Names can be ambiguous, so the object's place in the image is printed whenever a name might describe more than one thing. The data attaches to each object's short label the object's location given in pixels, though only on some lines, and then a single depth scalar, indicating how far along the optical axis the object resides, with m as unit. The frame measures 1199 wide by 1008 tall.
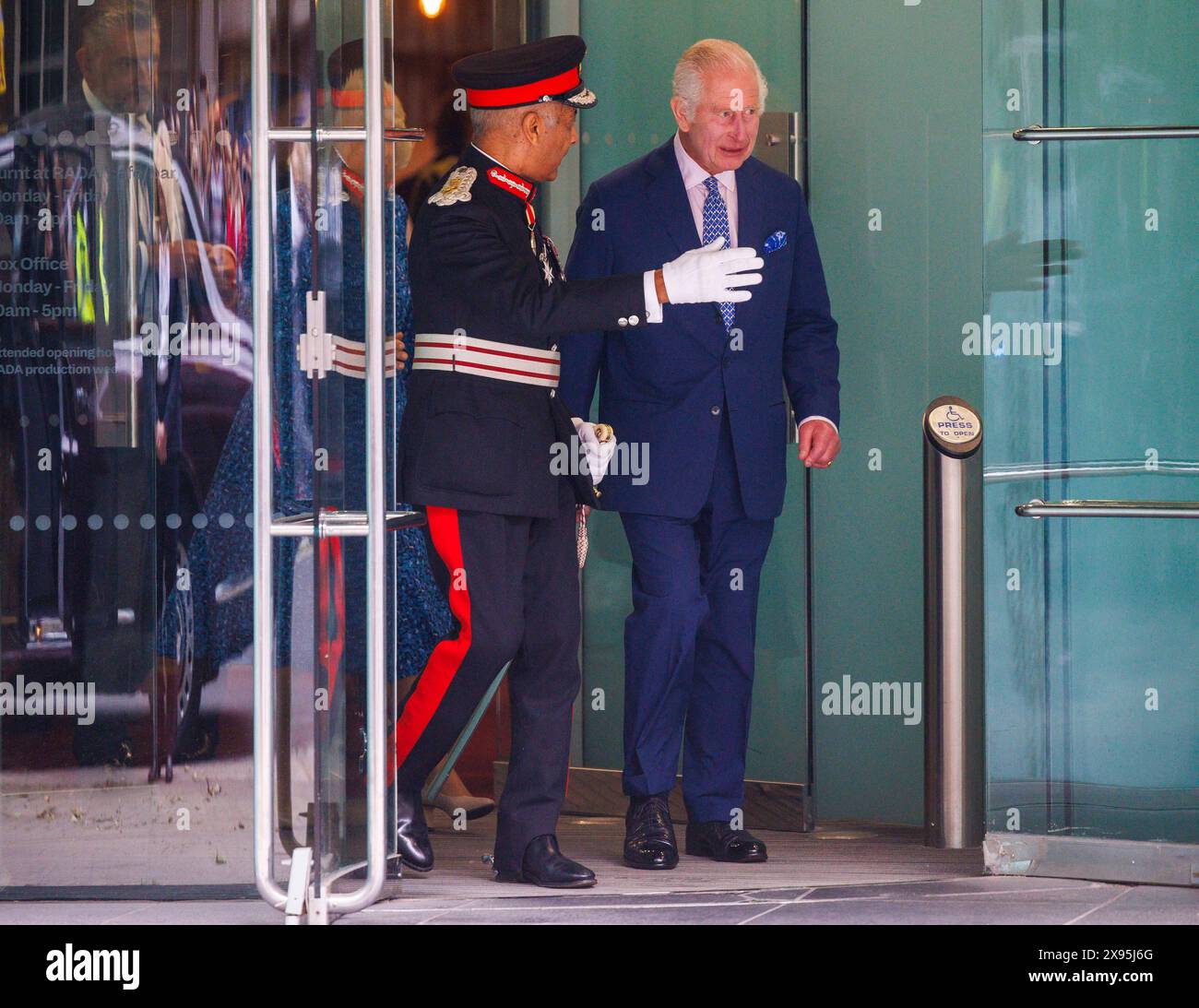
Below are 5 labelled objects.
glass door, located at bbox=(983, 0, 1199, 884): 7.35
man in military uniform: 7.15
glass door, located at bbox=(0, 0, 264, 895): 7.14
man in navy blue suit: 7.84
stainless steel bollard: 8.05
